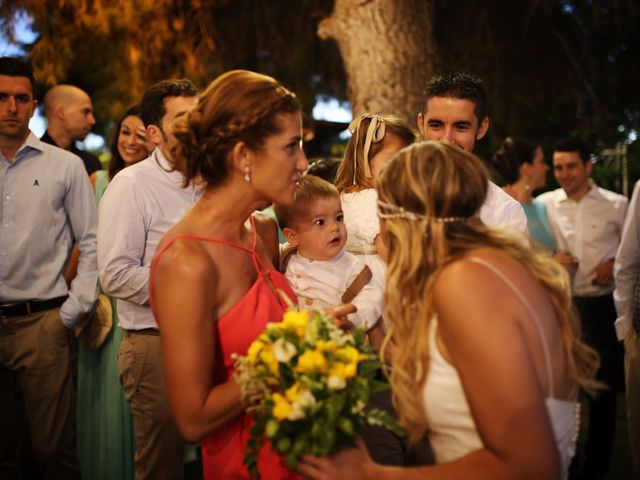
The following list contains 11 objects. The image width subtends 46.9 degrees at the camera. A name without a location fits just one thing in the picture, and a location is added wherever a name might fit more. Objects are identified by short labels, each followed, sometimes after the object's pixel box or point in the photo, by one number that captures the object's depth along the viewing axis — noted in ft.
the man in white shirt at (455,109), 11.57
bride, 5.98
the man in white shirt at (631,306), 12.96
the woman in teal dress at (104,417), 14.93
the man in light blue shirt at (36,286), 13.39
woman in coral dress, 7.26
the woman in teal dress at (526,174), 20.11
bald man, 18.97
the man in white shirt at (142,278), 11.95
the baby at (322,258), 10.74
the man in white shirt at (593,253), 17.72
